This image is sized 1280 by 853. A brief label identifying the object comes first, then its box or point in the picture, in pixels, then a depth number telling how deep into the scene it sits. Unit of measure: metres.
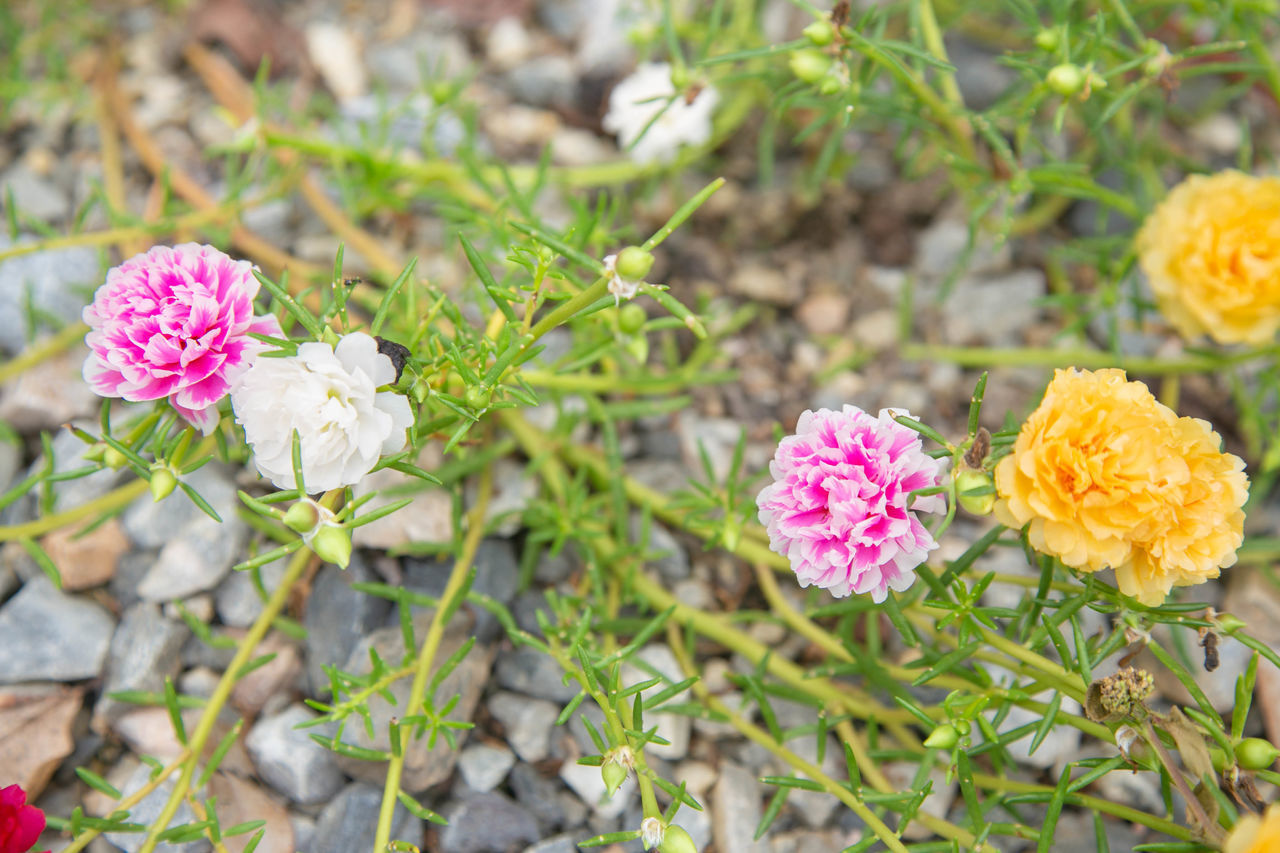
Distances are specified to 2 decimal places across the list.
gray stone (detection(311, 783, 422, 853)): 0.49
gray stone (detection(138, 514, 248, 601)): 0.52
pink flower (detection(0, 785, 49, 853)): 0.44
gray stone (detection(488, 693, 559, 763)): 0.50
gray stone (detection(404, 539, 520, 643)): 0.52
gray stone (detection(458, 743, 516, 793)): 0.50
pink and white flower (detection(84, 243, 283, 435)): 0.44
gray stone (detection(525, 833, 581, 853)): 0.49
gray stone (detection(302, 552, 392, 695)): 0.51
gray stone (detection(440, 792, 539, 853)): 0.49
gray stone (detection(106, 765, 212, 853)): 0.48
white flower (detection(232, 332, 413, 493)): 0.43
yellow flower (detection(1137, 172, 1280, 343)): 0.49
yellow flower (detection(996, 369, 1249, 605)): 0.43
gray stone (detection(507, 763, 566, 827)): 0.50
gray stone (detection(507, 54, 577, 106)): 0.64
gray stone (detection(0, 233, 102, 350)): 0.55
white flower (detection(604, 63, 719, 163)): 0.57
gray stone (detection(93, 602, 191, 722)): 0.50
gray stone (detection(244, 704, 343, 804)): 0.49
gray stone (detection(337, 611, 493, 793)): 0.49
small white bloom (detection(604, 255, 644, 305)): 0.43
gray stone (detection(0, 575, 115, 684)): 0.50
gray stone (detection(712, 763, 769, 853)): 0.49
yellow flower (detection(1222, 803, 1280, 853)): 0.41
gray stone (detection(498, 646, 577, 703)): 0.51
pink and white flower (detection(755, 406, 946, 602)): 0.43
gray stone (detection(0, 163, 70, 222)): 0.58
